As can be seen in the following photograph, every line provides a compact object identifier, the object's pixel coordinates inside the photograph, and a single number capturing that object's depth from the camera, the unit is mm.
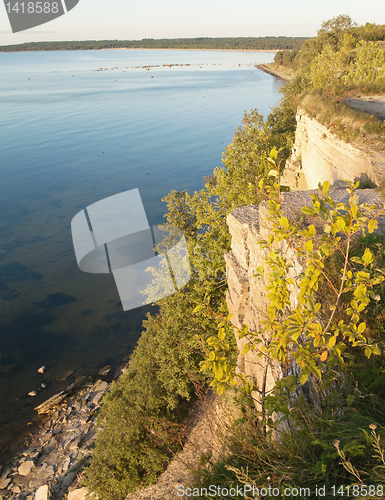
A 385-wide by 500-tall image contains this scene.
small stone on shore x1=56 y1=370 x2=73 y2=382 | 24266
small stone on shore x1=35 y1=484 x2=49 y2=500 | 16312
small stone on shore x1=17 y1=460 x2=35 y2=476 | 17891
